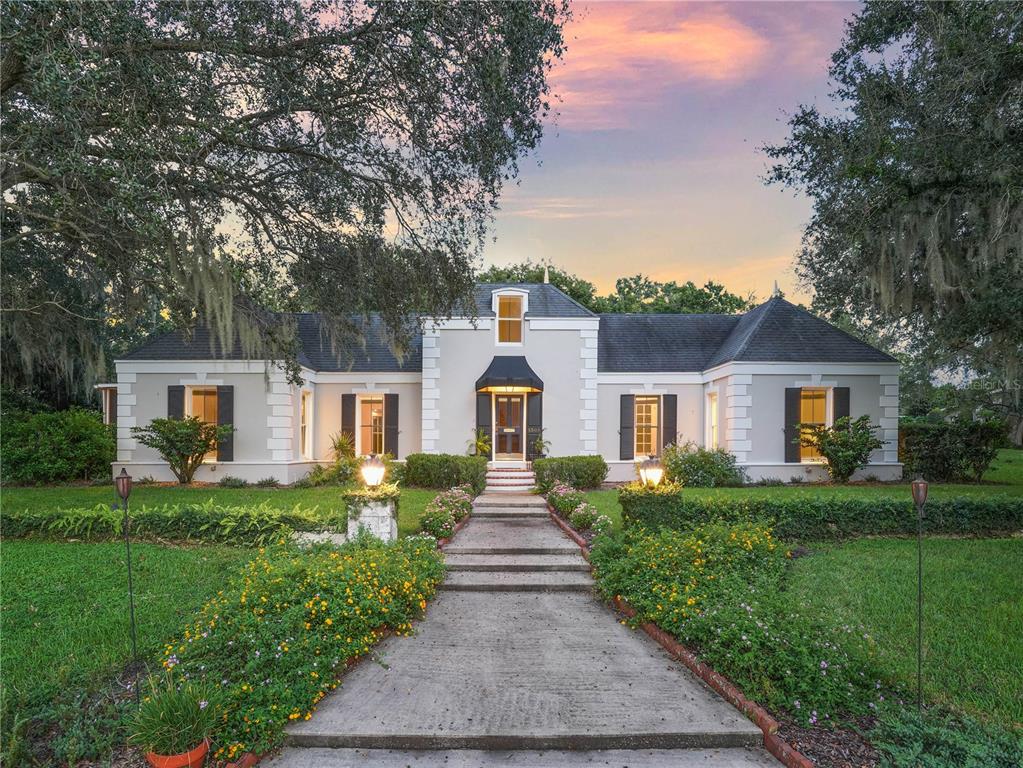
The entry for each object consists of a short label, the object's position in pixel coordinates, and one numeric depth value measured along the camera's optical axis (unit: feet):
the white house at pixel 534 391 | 43.65
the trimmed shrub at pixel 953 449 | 43.37
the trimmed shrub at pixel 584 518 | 26.09
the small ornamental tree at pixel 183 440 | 40.55
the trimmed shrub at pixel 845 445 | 41.47
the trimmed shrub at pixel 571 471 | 41.04
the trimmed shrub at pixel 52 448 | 41.81
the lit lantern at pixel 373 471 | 23.09
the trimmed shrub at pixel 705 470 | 42.70
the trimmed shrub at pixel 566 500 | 29.86
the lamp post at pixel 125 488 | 12.76
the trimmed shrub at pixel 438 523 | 24.85
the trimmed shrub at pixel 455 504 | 27.41
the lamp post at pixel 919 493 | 12.80
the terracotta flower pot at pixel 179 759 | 9.18
